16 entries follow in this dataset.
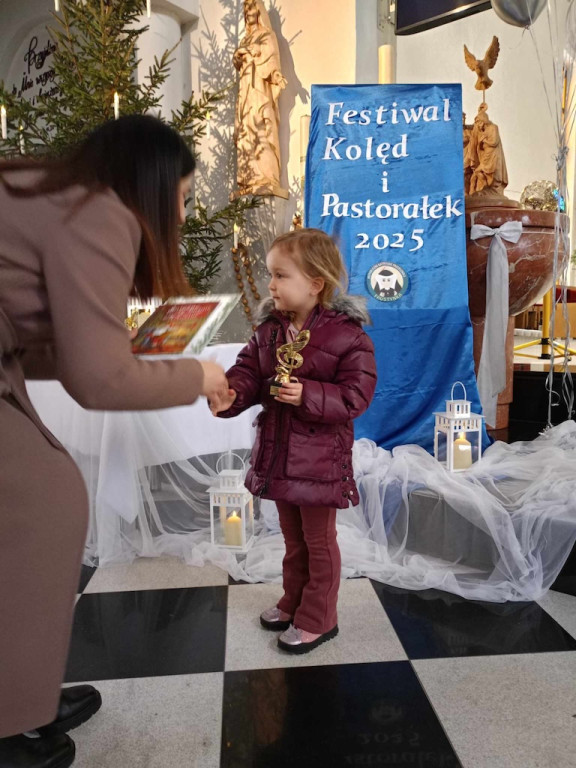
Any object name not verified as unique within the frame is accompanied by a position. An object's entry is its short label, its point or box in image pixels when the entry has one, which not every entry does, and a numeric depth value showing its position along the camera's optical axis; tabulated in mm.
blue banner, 2805
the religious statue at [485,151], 3562
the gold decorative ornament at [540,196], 4414
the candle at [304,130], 4250
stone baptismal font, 2936
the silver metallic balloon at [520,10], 2842
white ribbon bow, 2916
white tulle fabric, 1944
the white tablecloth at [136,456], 2133
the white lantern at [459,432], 2387
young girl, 1600
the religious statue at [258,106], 4543
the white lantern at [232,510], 2158
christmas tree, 2875
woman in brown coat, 850
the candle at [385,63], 3787
